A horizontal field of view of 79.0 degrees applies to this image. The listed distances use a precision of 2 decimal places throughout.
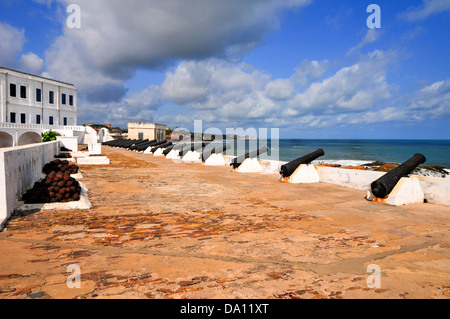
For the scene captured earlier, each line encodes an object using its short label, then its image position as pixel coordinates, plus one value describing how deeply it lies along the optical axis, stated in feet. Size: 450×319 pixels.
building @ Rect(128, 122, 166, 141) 195.52
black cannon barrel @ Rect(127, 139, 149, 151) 111.39
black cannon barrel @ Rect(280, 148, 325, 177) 31.37
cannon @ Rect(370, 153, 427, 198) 20.68
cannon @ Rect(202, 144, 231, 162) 57.79
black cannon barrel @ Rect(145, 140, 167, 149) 102.73
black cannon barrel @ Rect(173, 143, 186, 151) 77.55
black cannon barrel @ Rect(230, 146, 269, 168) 42.37
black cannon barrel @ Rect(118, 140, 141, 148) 131.27
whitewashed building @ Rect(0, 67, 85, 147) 99.96
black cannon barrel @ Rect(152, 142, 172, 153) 91.71
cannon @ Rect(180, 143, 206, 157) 70.60
